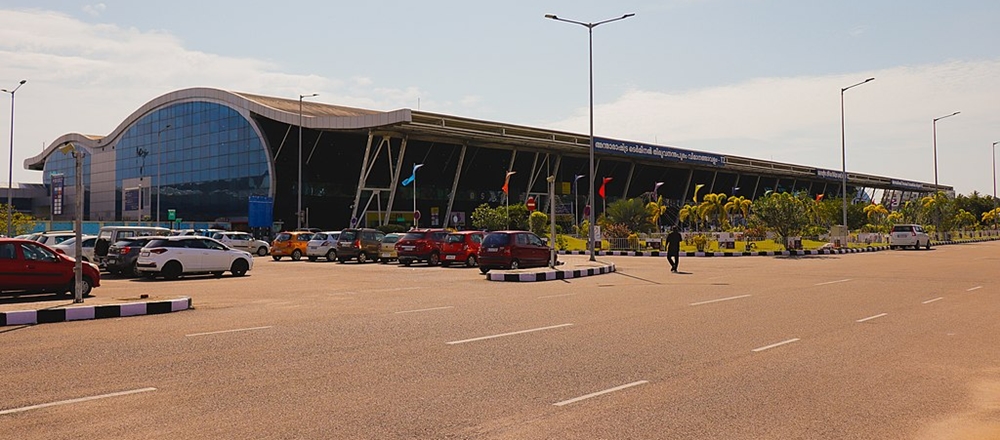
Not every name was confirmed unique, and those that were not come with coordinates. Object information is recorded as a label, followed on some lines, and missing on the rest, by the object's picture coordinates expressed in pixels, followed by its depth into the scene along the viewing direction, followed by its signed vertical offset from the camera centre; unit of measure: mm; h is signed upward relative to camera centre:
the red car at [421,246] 32594 -498
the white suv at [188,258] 24234 -749
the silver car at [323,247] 38250 -621
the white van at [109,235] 26859 -15
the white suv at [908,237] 51125 -265
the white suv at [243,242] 40906 -397
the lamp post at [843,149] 52875 +5648
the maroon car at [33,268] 16453 -707
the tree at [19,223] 47562 +773
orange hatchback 40656 -607
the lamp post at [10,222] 44062 +741
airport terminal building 65438 +6666
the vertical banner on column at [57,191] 76438 +4323
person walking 27656 -407
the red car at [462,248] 31672 -568
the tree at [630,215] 60812 +1459
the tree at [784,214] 45200 +1097
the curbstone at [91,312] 13258 -1377
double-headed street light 32906 +8810
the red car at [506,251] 26562 -580
